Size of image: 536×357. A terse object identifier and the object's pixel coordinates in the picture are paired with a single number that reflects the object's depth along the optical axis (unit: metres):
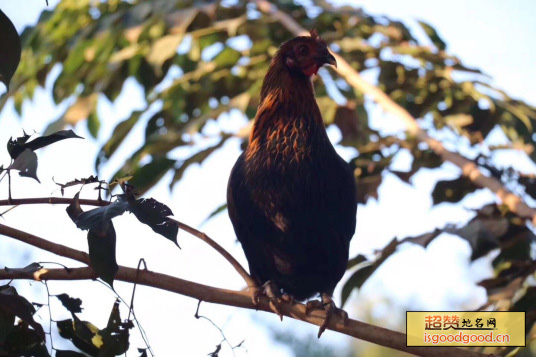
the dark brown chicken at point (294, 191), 4.50
